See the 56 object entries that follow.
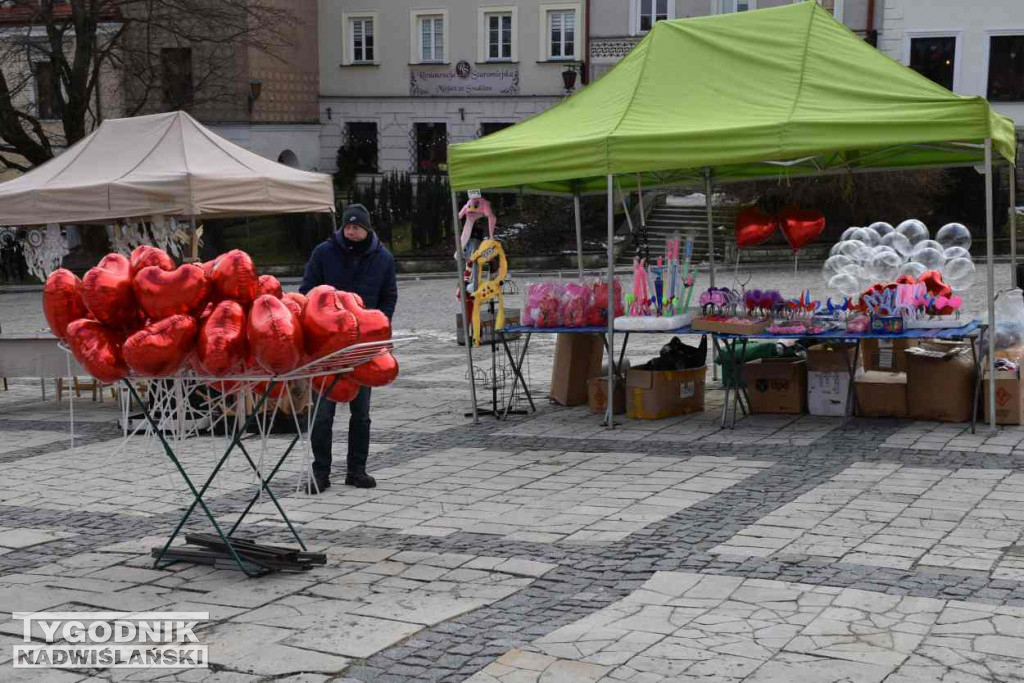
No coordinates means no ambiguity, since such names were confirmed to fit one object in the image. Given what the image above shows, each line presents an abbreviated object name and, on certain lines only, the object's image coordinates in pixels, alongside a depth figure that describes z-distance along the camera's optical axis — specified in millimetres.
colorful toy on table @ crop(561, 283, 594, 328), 11000
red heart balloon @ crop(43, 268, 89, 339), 6285
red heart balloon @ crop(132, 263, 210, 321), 5926
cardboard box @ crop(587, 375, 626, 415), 11266
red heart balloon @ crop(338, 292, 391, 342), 6105
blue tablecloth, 9781
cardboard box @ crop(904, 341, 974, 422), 10195
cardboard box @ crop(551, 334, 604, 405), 11914
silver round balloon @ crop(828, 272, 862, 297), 10867
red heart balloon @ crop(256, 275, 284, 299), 6223
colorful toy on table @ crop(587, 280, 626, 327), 10984
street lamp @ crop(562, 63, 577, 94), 31256
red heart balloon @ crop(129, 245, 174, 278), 6182
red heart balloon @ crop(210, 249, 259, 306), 6012
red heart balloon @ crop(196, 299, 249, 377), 5785
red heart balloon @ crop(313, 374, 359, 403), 6480
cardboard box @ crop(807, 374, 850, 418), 10727
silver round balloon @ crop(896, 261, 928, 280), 10852
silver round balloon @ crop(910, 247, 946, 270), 11109
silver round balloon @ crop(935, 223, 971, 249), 11516
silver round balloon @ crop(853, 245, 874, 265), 11059
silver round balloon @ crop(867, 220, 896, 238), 11944
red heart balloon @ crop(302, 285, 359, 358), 5922
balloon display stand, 6051
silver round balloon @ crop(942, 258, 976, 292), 10953
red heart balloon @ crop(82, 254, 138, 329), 6047
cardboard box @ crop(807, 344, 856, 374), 10711
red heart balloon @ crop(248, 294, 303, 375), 5746
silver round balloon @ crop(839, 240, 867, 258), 11234
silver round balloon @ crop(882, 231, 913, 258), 11352
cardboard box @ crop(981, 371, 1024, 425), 9977
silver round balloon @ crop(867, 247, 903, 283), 10867
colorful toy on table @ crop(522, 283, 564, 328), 11047
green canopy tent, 9492
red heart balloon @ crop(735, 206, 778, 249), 11359
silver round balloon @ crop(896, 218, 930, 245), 11711
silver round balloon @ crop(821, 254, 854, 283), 11117
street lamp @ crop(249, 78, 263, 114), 37031
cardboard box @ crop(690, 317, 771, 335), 10078
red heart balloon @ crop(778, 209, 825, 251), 11266
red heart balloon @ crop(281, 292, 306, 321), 6043
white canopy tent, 12125
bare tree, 29406
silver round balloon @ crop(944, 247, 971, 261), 11086
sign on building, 39062
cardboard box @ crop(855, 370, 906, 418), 10539
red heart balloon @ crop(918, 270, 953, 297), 10102
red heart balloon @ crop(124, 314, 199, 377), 5785
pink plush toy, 11609
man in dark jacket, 8461
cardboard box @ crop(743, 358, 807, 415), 10945
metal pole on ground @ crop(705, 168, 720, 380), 12820
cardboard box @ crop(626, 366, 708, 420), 10984
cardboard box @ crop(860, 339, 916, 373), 11023
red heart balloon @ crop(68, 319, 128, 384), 6012
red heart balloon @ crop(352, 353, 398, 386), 6332
